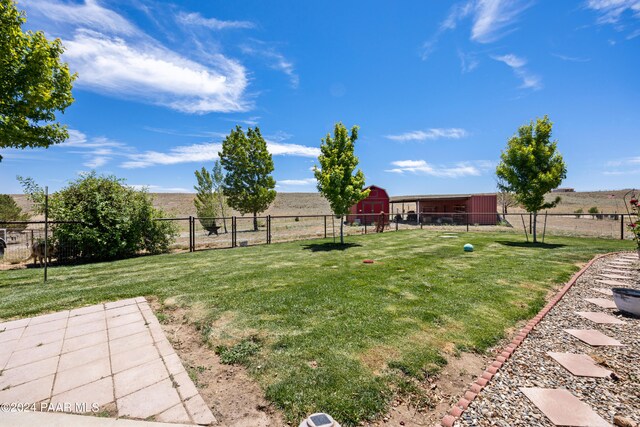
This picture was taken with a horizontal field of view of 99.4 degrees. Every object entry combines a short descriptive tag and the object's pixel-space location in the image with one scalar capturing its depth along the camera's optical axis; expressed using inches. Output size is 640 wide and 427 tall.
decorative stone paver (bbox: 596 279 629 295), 241.0
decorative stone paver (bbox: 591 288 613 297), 223.0
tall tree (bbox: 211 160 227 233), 1086.3
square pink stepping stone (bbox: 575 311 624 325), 169.4
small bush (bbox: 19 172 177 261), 391.5
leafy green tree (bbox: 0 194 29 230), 860.2
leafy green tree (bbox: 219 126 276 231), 1163.3
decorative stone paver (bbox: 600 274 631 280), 261.7
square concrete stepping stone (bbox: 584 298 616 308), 196.2
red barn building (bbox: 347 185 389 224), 1214.3
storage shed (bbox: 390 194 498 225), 1094.4
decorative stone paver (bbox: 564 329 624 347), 142.9
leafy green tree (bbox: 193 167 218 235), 1024.5
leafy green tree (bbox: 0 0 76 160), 236.4
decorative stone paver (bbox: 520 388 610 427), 88.9
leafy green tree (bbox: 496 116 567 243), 482.3
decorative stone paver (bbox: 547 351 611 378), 115.8
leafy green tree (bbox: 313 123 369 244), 480.4
